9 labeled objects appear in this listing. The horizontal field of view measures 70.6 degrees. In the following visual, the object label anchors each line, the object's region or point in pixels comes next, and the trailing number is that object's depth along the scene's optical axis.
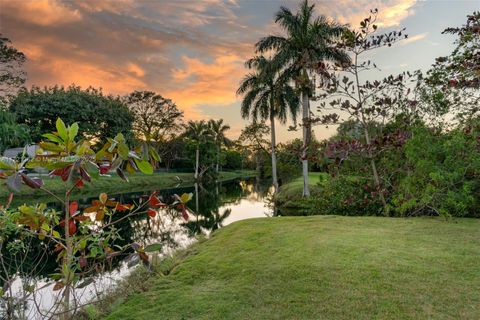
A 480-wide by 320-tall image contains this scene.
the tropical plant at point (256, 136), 44.75
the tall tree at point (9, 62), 35.91
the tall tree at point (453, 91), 6.54
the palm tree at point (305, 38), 20.14
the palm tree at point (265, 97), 26.91
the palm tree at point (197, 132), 51.41
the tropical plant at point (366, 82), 9.93
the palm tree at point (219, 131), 56.12
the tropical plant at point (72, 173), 1.68
